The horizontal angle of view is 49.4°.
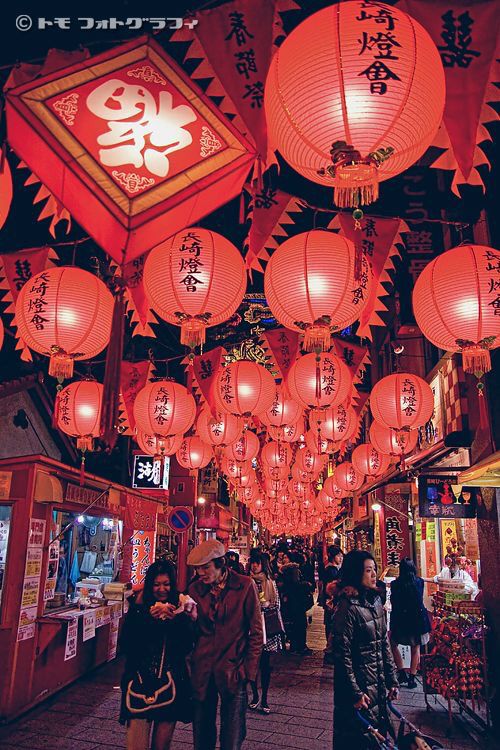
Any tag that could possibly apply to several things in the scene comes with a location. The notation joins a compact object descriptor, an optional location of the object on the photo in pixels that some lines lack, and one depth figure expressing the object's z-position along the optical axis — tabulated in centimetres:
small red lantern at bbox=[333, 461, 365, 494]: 1678
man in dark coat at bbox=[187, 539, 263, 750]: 509
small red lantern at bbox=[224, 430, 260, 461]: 1459
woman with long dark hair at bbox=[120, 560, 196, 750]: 490
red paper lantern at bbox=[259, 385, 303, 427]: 1201
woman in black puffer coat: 489
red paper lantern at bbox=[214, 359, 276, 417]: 948
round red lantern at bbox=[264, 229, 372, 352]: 596
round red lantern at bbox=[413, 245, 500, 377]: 562
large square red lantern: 426
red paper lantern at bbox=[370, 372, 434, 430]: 898
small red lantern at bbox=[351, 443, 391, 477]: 1355
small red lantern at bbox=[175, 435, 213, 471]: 1452
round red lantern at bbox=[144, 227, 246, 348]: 602
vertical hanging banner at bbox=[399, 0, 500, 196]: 439
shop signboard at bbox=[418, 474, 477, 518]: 944
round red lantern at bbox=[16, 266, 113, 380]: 603
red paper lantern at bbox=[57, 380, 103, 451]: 905
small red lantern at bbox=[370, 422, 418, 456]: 1038
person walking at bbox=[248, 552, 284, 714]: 855
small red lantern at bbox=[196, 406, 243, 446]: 1131
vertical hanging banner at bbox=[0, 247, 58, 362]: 732
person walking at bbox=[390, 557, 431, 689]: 970
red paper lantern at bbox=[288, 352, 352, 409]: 894
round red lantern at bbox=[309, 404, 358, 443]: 1170
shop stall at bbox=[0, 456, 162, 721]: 852
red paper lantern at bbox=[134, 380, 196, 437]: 949
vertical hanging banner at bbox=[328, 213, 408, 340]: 752
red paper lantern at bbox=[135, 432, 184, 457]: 997
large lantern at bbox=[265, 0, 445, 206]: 343
